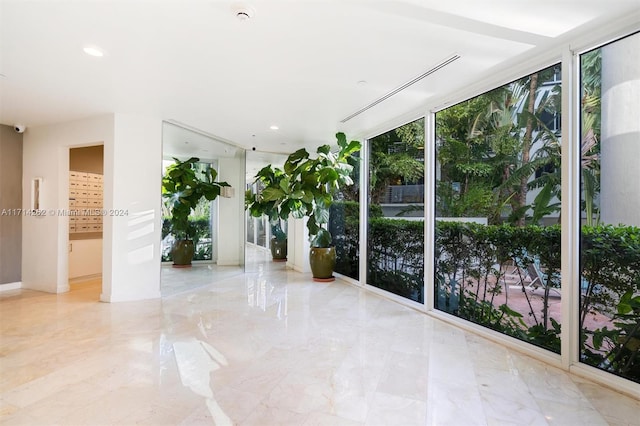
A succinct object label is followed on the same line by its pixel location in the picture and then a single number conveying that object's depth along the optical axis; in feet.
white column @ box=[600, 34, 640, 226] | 8.14
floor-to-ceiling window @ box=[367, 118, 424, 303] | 14.96
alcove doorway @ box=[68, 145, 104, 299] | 19.63
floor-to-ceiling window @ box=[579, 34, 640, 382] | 8.15
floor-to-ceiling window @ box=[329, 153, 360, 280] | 20.25
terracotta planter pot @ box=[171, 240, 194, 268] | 19.70
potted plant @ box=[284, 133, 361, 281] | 18.74
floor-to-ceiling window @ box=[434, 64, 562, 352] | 9.89
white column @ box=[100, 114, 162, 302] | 15.29
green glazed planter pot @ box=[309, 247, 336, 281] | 20.68
